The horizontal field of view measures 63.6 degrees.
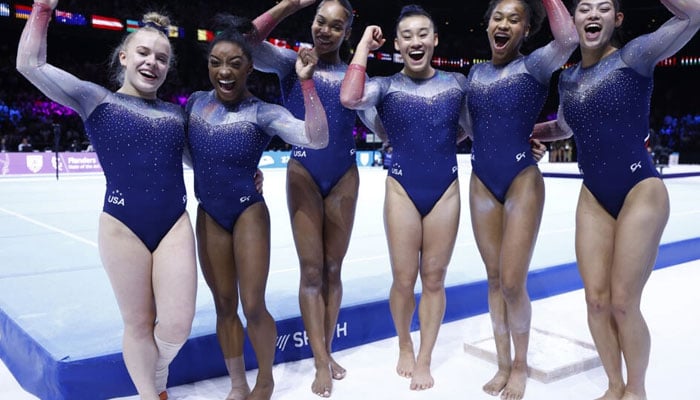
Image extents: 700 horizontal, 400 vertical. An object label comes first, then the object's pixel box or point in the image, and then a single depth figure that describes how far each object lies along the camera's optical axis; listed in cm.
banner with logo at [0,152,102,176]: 1415
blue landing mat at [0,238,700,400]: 276
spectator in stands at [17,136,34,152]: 1568
